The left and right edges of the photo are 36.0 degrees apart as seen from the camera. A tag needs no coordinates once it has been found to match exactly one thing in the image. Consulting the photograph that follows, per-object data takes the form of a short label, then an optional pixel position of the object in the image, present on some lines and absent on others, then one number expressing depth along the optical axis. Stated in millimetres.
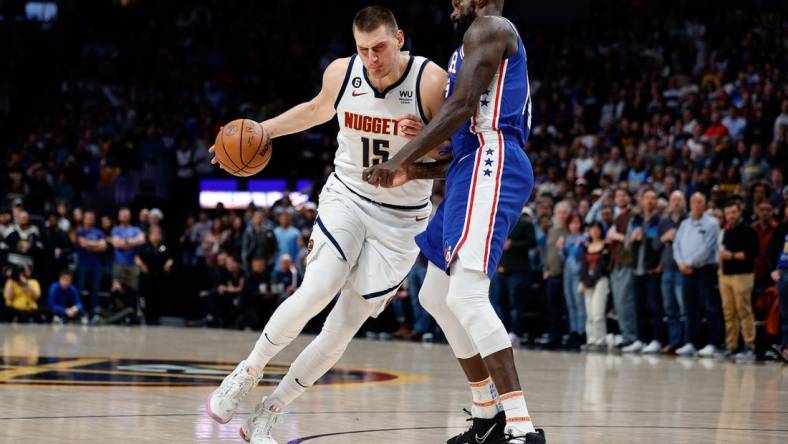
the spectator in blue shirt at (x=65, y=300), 19266
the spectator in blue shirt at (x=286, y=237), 18875
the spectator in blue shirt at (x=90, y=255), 19781
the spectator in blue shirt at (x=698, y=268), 14352
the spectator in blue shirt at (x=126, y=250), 19938
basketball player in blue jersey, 5453
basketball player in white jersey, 5816
